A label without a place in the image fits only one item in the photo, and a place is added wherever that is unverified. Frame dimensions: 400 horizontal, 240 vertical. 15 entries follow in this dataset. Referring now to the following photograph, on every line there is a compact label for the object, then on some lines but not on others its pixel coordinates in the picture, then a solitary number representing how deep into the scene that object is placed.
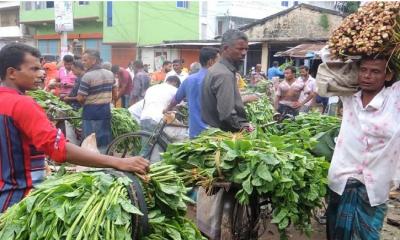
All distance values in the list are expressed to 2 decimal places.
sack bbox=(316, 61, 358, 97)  3.03
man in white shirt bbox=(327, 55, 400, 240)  2.83
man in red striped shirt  2.16
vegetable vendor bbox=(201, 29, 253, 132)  4.06
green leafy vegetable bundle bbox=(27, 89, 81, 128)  6.95
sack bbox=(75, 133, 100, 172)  2.71
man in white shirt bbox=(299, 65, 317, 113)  9.55
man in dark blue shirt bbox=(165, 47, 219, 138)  4.86
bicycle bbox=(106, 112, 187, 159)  6.11
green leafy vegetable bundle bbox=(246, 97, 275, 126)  6.73
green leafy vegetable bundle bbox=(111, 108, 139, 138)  7.14
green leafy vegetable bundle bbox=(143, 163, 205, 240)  2.13
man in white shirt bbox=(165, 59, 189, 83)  12.30
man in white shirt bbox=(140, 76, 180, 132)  6.50
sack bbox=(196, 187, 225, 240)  3.36
